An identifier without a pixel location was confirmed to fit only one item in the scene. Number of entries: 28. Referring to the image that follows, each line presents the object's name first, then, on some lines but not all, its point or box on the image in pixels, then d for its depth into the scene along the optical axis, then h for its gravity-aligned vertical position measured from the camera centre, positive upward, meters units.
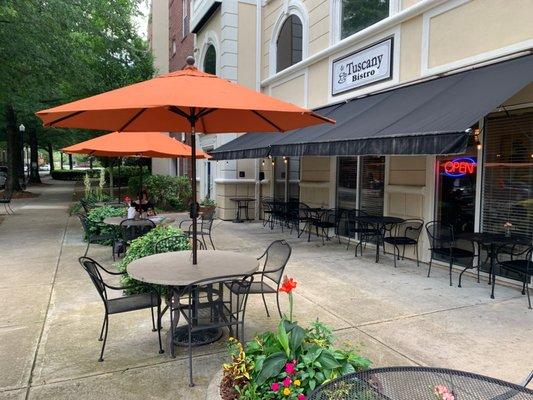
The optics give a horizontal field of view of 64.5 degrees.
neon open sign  6.63 +0.11
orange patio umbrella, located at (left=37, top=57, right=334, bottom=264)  3.18 +0.54
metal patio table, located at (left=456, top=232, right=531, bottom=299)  5.45 -0.87
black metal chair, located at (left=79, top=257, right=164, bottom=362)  3.73 -1.25
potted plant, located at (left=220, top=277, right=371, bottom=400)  2.24 -1.08
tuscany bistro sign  8.14 +2.18
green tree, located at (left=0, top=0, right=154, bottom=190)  10.08 +3.52
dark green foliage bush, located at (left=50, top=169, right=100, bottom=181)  42.50 -0.67
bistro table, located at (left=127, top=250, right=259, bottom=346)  3.64 -0.92
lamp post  27.00 +0.53
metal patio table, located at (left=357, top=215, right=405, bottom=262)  7.53 -0.87
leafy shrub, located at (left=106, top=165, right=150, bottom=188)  27.67 -0.26
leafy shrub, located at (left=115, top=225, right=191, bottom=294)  5.18 -1.06
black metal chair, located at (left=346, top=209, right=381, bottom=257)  7.88 -1.13
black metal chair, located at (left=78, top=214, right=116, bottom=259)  7.97 -1.27
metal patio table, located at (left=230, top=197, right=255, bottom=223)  13.15 -1.07
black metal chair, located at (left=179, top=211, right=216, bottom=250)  8.45 -1.04
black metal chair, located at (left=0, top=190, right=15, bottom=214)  14.43 -1.51
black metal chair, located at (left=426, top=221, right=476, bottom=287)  6.26 -1.15
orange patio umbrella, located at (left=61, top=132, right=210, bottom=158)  7.79 +0.45
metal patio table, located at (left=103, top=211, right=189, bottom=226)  7.83 -0.98
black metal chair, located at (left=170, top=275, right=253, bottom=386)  3.62 -1.28
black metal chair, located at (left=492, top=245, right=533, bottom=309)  5.25 -1.16
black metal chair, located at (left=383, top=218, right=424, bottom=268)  7.24 -1.14
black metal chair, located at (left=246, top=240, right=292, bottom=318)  4.30 -1.00
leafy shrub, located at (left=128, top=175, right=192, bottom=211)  15.93 -0.85
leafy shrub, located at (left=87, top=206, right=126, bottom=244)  8.79 -1.05
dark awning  4.67 +0.77
